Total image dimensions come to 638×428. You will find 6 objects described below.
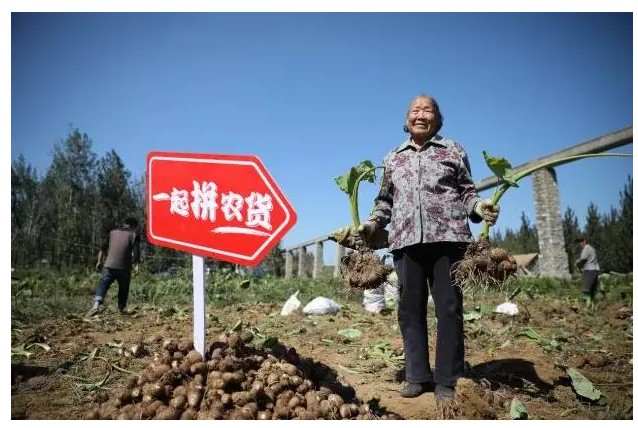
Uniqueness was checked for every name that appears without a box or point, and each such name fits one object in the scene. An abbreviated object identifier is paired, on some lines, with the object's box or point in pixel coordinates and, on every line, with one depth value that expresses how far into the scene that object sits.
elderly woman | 2.26
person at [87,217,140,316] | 6.25
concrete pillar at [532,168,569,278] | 7.50
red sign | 2.07
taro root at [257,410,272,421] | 1.80
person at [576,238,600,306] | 7.06
